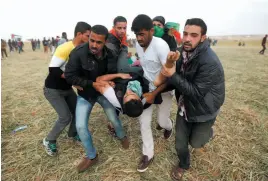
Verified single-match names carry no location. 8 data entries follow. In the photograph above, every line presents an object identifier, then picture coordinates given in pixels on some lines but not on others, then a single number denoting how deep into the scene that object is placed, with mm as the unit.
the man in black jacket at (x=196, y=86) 2307
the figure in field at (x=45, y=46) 25086
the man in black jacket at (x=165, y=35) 3580
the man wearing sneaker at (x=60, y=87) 3046
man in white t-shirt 2699
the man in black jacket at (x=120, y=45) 3103
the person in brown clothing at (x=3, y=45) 18892
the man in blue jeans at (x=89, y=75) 2809
